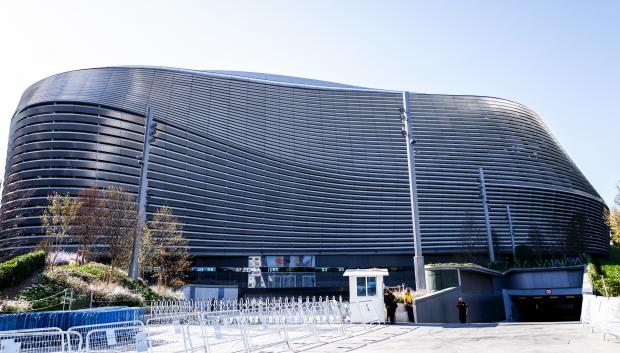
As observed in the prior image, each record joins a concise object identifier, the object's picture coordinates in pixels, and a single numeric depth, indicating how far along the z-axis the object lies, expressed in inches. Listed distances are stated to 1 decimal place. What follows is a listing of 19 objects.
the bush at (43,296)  842.8
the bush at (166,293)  1280.9
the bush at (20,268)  922.1
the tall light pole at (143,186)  1127.5
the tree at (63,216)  1453.0
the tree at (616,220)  1625.1
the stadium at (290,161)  2655.0
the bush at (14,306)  756.0
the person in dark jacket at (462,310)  922.7
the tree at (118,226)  1422.2
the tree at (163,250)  1715.1
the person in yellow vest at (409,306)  833.5
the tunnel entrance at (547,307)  1828.2
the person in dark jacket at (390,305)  820.0
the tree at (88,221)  1517.0
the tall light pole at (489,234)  2167.8
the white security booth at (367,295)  816.3
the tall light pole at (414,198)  940.6
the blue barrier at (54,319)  563.8
